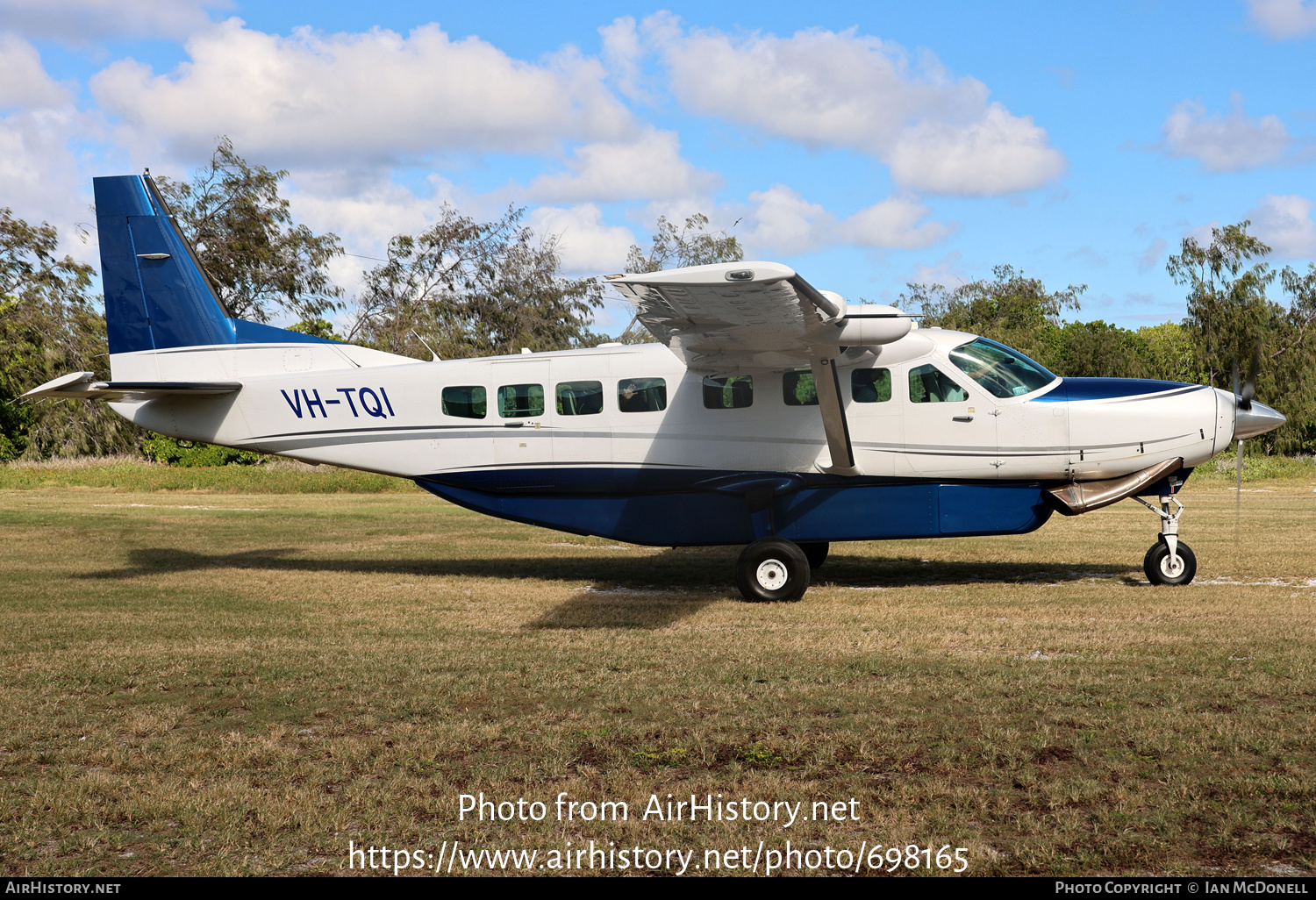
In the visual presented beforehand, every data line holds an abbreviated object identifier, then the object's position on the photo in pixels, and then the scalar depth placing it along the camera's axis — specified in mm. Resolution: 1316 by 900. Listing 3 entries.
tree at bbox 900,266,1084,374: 64312
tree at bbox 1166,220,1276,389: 46188
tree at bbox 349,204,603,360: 43906
